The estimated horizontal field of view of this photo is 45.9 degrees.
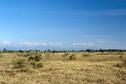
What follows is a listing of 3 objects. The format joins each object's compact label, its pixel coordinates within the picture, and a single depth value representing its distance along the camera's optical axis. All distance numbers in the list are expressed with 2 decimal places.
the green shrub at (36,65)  15.98
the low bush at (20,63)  15.52
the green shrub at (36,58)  26.13
